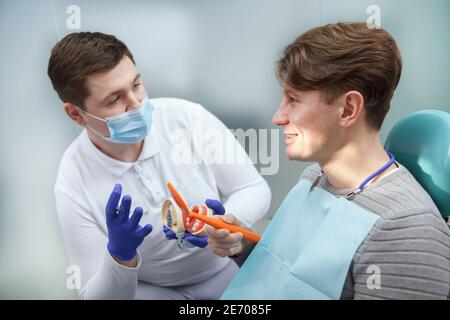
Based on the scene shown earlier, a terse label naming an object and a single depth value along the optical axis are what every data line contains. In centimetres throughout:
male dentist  139
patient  102
